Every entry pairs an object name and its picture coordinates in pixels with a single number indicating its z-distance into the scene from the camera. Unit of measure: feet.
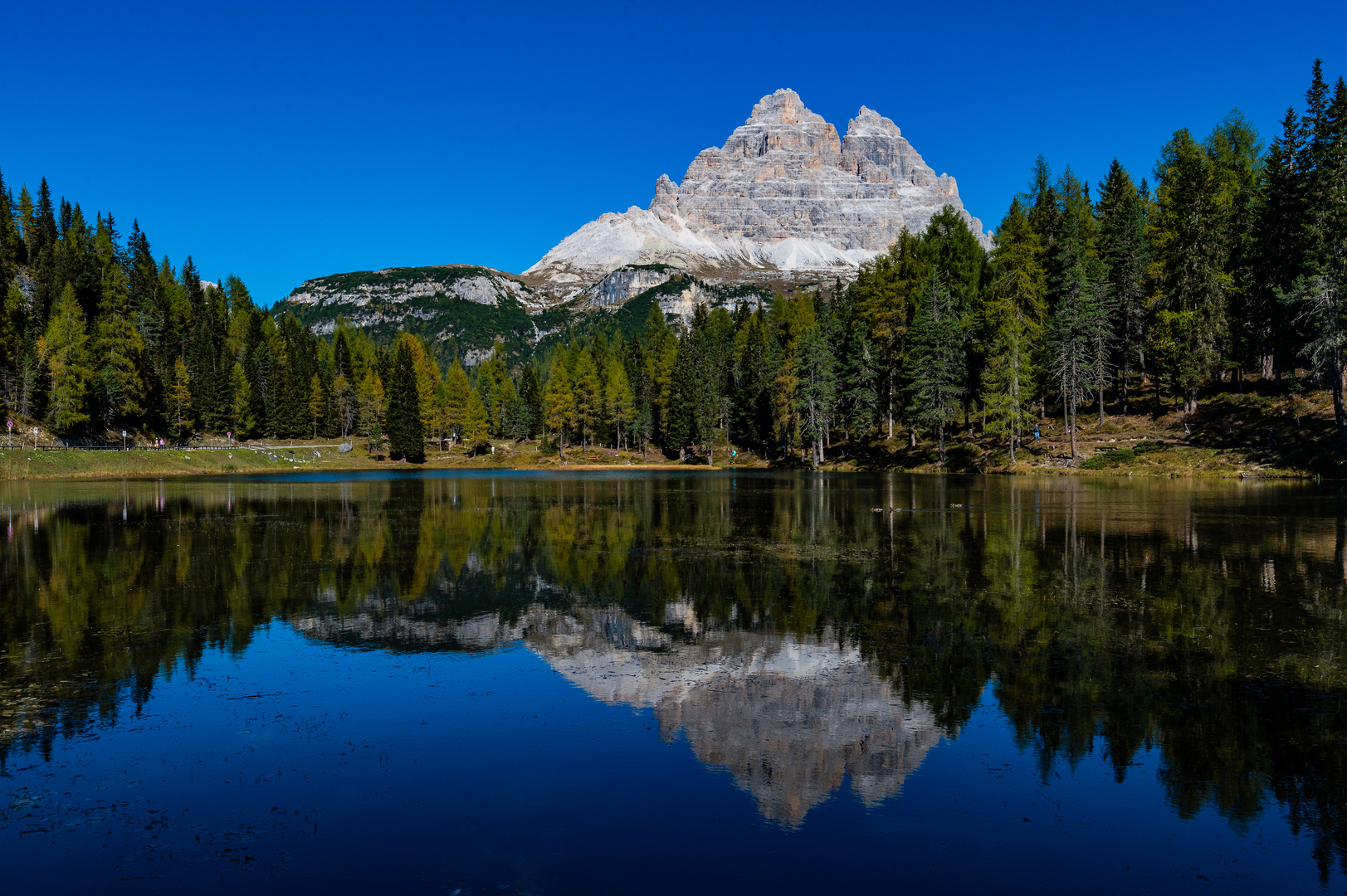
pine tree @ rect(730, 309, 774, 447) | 343.67
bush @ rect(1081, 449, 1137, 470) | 191.83
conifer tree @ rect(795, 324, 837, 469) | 272.10
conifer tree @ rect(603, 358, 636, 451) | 380.37
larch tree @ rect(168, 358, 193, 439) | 355.77
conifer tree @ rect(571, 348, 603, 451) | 383.24
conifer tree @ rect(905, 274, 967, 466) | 222.48
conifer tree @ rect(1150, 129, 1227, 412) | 187.93
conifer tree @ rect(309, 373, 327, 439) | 409.28
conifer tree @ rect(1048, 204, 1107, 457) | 202.90
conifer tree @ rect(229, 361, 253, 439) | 382.42
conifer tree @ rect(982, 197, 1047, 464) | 209.05
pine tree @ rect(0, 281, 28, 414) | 295.89
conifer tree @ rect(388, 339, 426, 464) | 358.43
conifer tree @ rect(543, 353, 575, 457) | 378.32
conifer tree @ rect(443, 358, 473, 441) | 417.49
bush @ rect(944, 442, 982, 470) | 220.64
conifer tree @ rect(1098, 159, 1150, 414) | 218.18
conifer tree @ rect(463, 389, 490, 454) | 406.00
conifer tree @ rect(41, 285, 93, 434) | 288.92
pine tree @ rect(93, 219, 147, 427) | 312.71
